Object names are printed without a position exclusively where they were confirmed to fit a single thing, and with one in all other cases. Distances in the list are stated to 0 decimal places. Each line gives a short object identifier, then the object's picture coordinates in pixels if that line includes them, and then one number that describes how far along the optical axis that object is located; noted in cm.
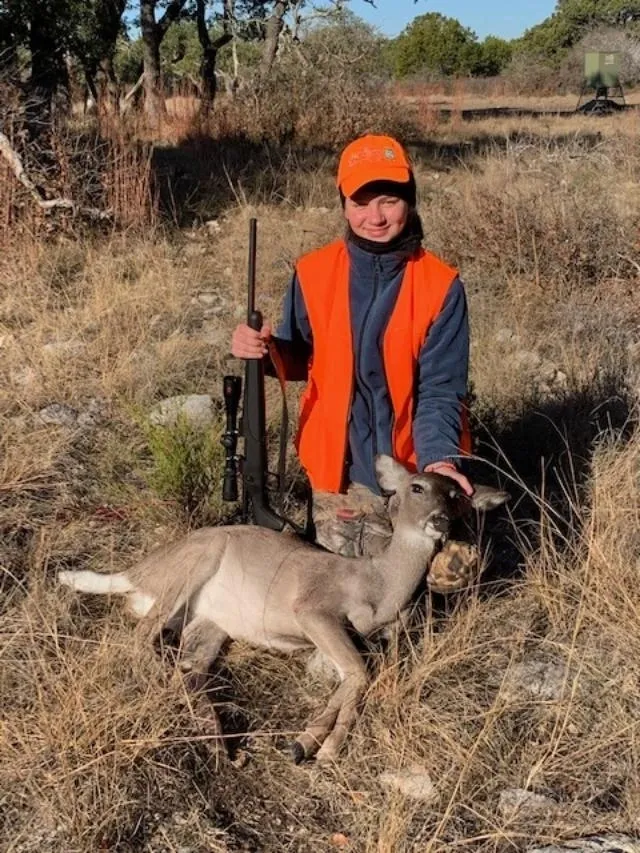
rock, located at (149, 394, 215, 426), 474
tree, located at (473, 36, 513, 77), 5134
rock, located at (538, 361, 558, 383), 558
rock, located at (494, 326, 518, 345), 604
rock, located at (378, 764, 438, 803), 256
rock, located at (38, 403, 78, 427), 483
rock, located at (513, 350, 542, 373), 567
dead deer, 295
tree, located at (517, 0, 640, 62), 4781
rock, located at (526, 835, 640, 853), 235
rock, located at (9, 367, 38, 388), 525
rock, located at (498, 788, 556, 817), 250
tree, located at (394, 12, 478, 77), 5053
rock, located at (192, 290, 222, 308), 697
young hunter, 347
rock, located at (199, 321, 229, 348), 612
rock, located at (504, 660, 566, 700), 296
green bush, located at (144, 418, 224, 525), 401
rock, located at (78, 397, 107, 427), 488
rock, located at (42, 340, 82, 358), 554
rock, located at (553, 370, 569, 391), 548
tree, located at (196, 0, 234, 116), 1916
